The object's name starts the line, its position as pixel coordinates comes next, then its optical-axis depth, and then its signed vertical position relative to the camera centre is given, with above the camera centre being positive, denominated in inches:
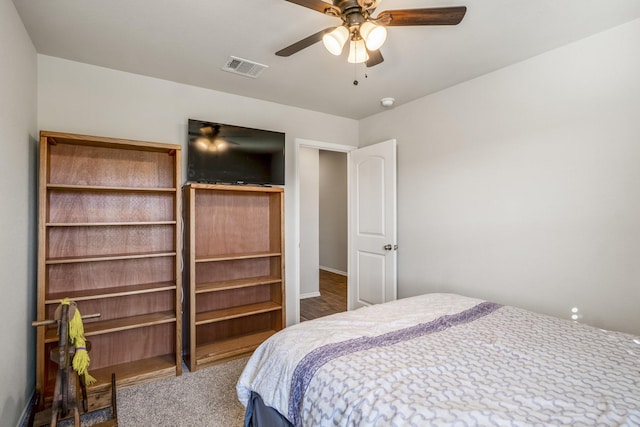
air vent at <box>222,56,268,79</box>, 95.8 +47.9
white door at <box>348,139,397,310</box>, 131.3 -3.5
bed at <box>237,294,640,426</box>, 38.9 -23.8
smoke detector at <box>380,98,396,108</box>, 125.6 +46.6
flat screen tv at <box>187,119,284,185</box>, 108.0 +23.2
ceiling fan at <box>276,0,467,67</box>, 56.0 +36.7
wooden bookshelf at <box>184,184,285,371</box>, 109.3 -19.3
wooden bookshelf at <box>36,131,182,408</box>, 90.5 -9.6
